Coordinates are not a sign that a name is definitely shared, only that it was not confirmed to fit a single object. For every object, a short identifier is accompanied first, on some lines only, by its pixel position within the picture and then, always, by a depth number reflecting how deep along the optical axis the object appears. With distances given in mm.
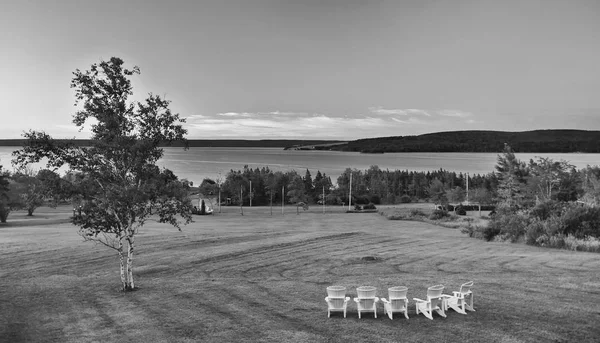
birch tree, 19500
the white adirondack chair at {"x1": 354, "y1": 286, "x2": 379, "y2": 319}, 15523
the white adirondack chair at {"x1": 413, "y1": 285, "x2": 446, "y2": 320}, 15477
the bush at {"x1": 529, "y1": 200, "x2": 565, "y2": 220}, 40938
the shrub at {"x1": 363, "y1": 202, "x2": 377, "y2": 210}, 82394
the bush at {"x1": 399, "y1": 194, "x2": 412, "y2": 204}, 108362
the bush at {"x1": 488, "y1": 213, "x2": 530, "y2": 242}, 38188
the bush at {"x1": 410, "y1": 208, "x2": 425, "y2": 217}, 65562
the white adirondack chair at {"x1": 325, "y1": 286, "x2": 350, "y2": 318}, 15586
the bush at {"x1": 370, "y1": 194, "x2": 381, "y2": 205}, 103875
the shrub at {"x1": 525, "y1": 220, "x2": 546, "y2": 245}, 36062
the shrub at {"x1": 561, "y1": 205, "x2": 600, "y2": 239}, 35969
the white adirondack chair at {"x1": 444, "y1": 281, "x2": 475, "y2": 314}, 15912
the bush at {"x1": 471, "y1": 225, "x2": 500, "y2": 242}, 39938
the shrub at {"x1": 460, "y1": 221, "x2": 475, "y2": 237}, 42981
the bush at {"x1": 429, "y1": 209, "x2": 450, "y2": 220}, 62031
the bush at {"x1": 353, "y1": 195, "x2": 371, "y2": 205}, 99888
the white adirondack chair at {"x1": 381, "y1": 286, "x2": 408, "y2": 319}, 15320
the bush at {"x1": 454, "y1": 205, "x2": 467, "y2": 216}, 78231
